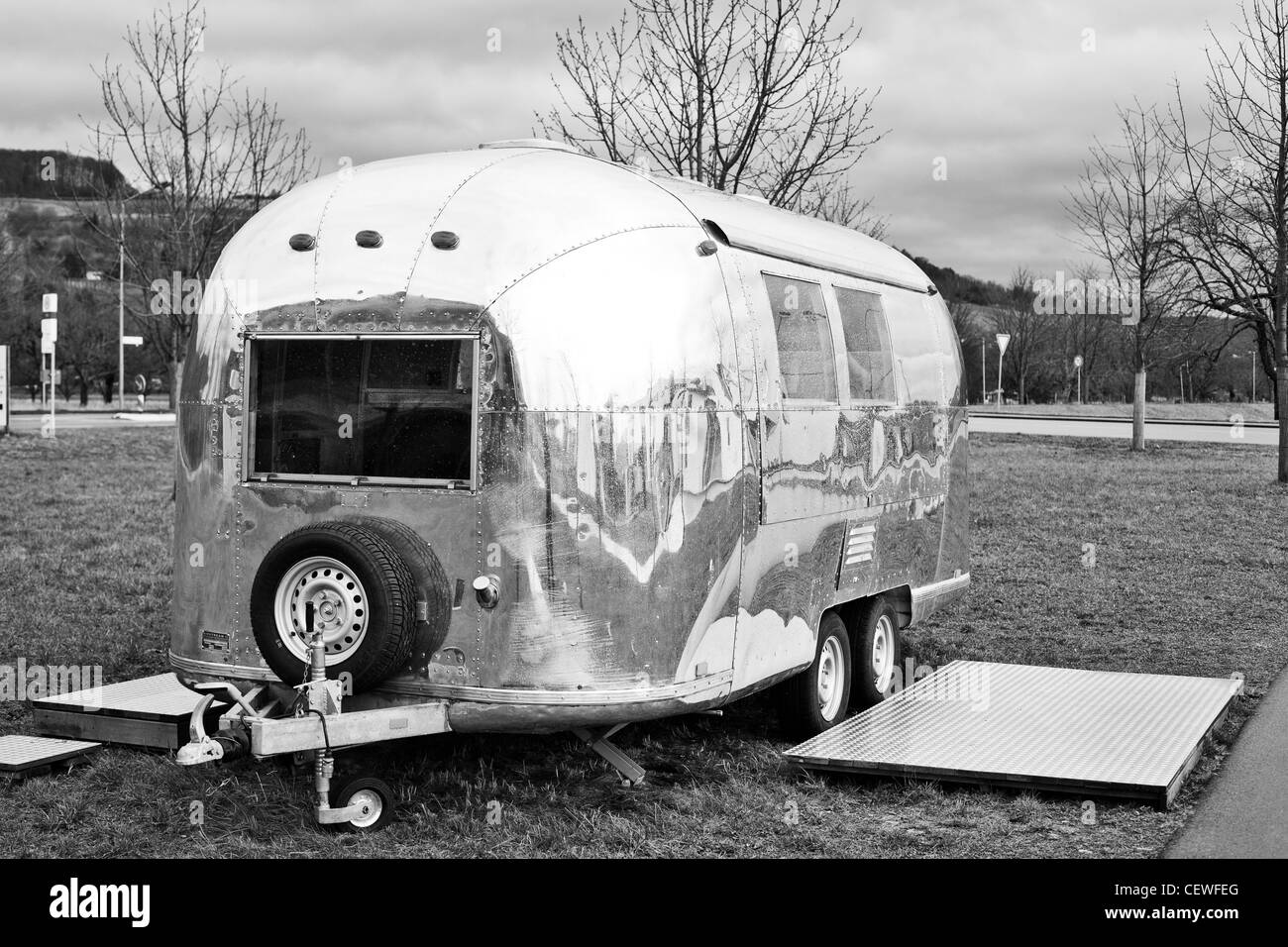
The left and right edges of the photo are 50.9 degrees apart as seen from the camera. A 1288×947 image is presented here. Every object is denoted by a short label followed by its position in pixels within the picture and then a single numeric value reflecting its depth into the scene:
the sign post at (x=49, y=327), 24.34
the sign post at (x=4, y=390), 25.62
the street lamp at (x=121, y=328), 44.17
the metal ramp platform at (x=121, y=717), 6.95
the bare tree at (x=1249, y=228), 20.16
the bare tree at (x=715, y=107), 12.39
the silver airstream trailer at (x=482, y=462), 5.64
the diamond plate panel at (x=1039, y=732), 6.33
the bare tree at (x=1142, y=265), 26.06
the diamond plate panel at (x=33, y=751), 6.57
